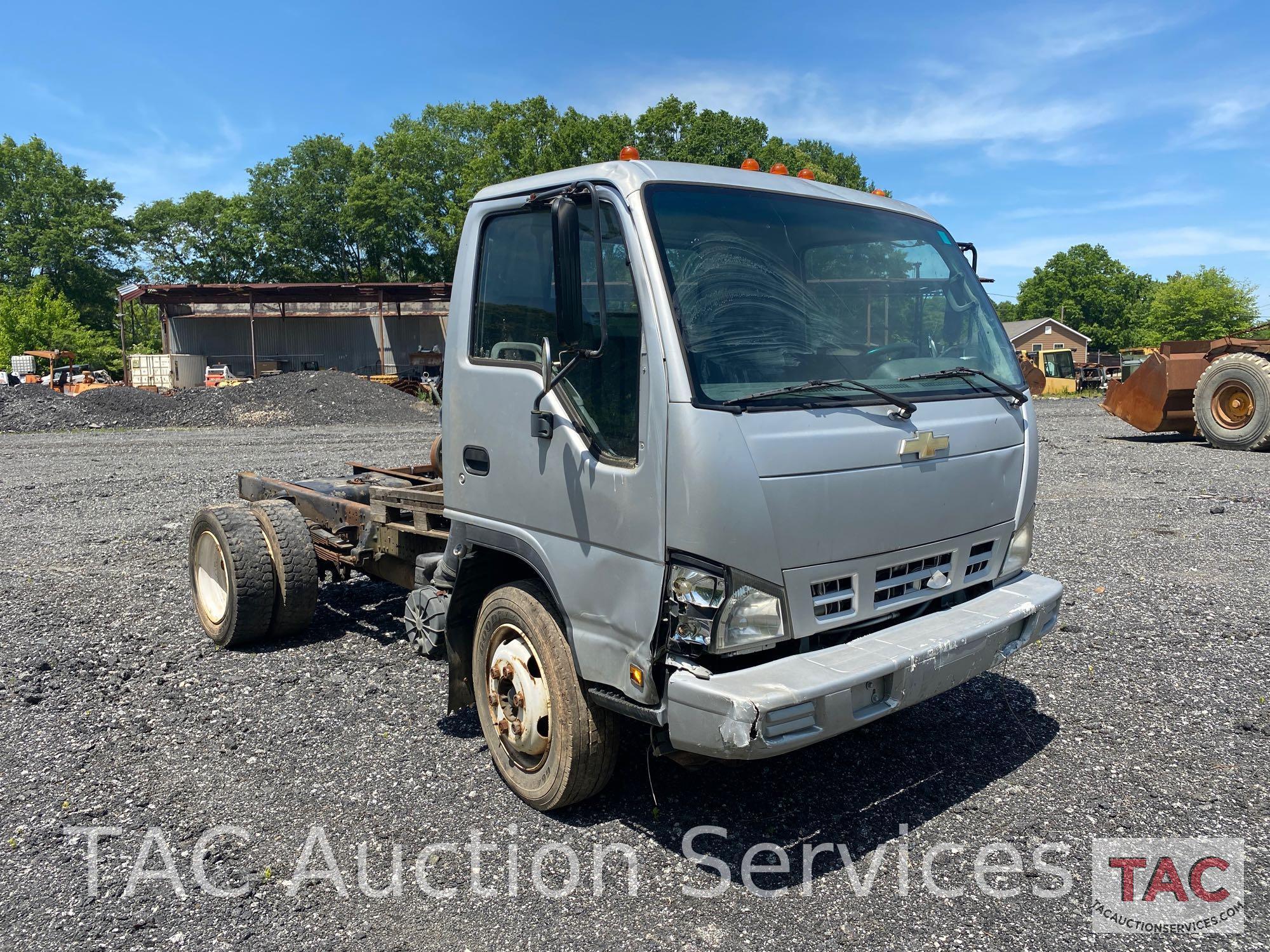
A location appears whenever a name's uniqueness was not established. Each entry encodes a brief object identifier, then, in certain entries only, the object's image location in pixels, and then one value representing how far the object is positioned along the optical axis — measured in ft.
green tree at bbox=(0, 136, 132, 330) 258.57
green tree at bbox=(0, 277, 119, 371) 209.15
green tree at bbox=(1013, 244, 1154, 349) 379.76
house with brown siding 292.40
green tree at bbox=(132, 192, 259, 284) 257.75
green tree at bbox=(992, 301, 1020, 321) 395.01
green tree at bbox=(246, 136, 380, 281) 250.57
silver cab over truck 10.08
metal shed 144.56
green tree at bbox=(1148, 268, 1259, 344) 282.97
